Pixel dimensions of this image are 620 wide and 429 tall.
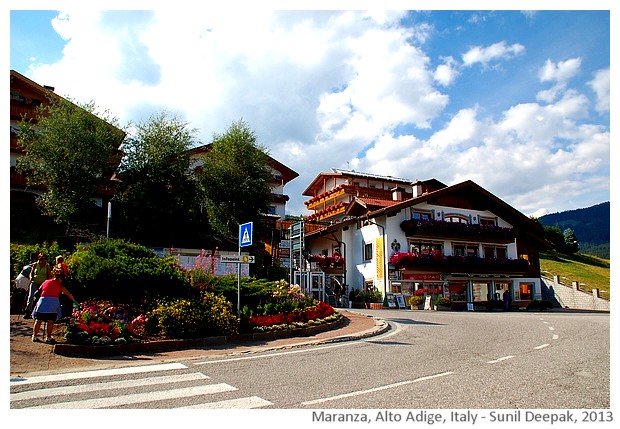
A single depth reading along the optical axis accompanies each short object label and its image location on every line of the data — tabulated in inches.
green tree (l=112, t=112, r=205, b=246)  1120.2
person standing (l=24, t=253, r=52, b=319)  471.8
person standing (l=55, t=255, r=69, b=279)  445.7
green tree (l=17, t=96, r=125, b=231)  1034.1
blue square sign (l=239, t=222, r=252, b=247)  502.6
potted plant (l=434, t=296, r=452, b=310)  1198.9
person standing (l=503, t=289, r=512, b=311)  1292.2
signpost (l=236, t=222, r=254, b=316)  501.7
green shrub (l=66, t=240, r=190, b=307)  486.0
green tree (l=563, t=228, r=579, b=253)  2539.4
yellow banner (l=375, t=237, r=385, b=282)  1251.8
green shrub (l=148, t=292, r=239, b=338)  450.3
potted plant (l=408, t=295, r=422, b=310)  1161.4
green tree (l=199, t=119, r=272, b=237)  1171.9
